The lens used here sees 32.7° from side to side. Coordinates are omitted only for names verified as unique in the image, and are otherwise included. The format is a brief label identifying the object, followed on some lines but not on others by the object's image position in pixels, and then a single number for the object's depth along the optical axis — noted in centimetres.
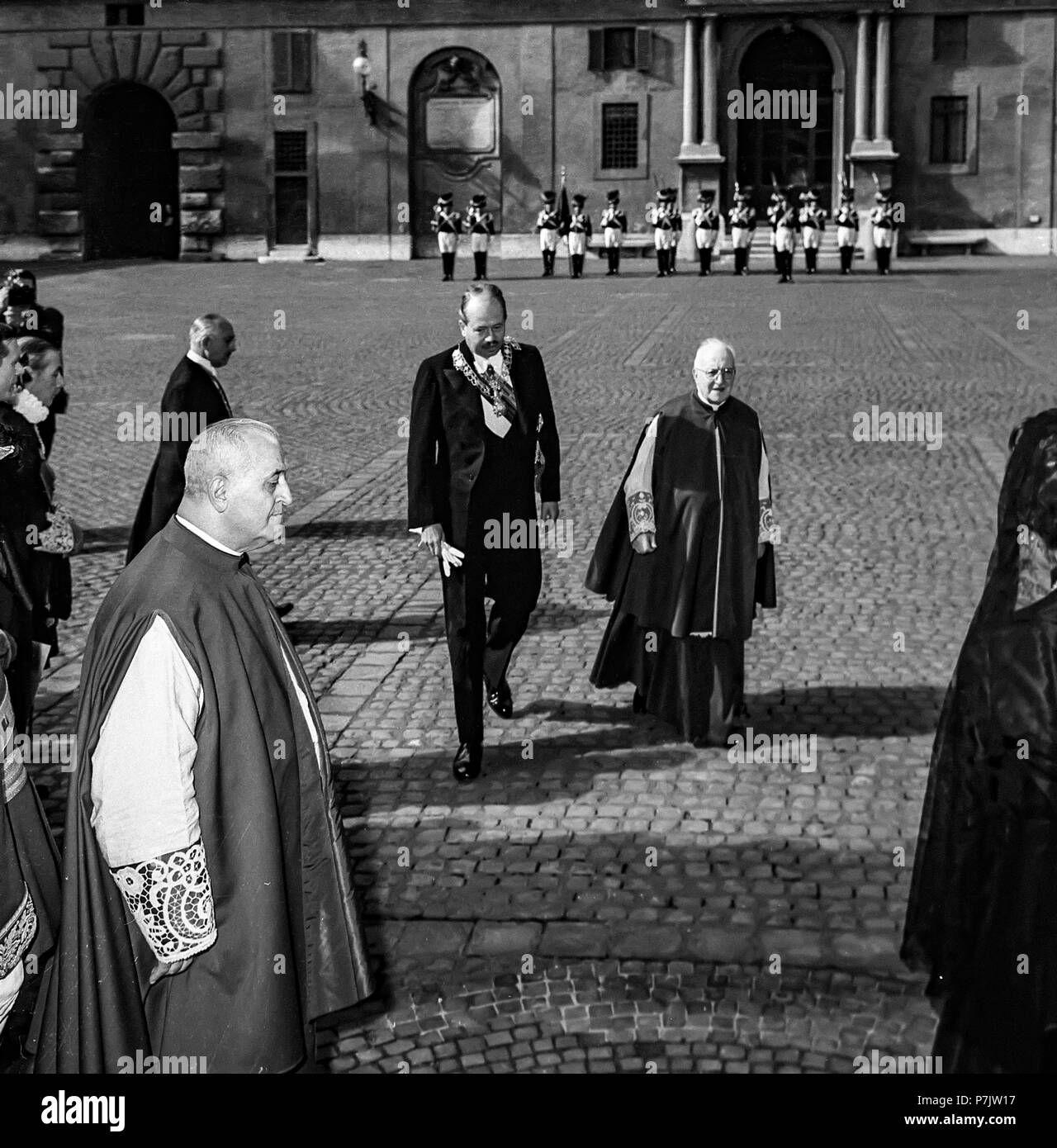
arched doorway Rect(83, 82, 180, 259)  4466
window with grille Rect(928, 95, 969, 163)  4275
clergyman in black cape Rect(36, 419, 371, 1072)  384
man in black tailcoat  725
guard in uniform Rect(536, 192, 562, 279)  3775
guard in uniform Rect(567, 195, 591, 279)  3719
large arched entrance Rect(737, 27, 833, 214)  4266
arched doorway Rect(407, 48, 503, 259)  4344
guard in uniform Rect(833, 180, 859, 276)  3688
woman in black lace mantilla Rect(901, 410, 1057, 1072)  388
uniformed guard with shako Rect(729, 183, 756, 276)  3688
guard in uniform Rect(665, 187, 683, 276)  3669
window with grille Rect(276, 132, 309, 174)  4419
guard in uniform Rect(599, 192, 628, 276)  3788
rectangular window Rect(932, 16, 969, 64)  4247
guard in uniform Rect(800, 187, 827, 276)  3666
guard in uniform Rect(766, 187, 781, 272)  3447
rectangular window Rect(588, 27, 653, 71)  4291
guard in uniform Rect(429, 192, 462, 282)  3675
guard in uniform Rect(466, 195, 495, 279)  3778
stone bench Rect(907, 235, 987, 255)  4275
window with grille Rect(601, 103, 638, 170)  4325
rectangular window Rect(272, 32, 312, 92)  4356
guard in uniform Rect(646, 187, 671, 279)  3669
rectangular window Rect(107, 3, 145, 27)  4391
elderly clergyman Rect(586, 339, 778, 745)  765
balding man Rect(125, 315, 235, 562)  879
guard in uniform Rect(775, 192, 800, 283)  3400
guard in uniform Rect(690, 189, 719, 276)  3681
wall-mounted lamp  4256
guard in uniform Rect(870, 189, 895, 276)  3644
